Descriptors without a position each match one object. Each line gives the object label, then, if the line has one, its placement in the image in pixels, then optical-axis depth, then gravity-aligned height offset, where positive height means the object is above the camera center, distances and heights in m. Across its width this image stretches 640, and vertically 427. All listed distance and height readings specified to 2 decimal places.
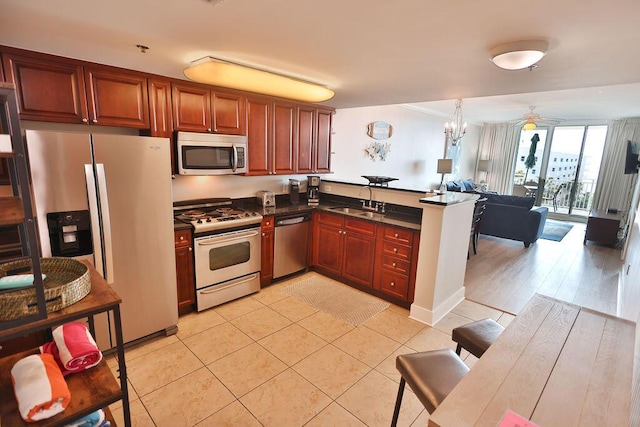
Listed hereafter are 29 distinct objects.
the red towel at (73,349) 1.26 -0.81
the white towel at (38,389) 1.05 -0.83
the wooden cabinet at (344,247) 3.64 -1.09
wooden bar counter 1.00 -0.77
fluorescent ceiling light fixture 2.45 +0.62
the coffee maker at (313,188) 4.39 -0.45
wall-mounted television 5.02 +0.14
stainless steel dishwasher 3.80 -1.10
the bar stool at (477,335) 1.75 -0.98
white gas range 3.07 -0.99
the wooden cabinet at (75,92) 2.21 +0.41
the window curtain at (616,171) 7.41 -0.10
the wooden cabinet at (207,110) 2.96 +0.40
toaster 4.01 -0.57
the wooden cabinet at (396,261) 3.27 -1.09
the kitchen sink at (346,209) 3.95 -0.67
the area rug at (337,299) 3.27 -1.59
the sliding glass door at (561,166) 8.17 -0.01
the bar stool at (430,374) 1.39 -0.99
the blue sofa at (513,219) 5.72 -1.02
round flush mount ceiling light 1.84 +0.65
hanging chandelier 6.17 +0.70
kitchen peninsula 3.02 -0.84
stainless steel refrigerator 2.04 -0.46
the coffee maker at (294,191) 4.37 -0.50
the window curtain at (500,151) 9.43 +0.35
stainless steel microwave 3.01 -0.02
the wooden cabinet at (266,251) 3.61 -1.12
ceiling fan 6.79 +1.12
